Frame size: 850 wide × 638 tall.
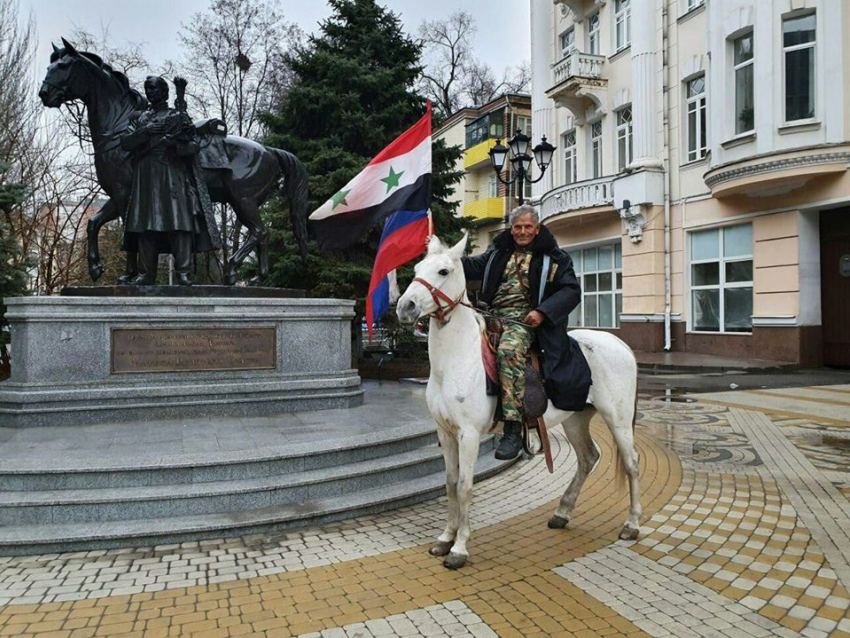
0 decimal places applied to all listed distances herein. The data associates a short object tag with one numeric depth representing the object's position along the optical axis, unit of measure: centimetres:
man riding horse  432
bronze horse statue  794
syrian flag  595
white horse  402
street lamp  1265
